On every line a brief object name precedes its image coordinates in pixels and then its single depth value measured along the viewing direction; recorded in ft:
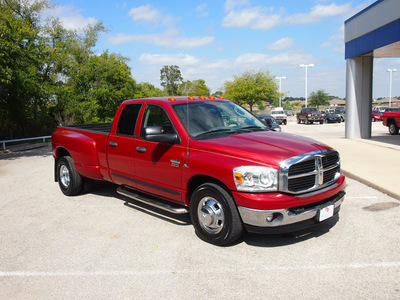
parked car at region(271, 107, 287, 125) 126.05
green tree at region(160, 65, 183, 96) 333.85
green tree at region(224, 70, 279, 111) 181.68
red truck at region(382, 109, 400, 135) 61.11
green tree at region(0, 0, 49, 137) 48.32
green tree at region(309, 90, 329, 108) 322.14
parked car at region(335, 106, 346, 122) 133.94
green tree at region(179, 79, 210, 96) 301.43
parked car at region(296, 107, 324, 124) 120.06
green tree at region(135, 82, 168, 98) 130.06
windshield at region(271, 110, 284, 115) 130.91
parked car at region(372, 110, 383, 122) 121.19
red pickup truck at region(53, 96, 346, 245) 12.79
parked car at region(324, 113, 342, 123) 123.44
